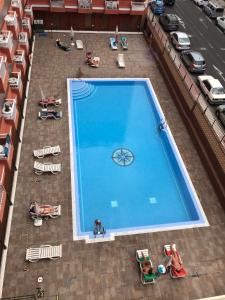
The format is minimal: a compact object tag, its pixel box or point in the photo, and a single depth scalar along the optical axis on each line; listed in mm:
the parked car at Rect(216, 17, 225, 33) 44369
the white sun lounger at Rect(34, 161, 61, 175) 23359
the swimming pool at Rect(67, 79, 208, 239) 22250
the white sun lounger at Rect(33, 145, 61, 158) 24433
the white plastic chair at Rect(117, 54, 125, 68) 35719
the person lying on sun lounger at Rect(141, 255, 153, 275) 18094
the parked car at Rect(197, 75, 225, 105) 28750
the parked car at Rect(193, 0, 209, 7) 50062
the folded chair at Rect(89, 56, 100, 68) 35156
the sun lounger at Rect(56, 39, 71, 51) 37338
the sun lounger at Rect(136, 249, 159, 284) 17969
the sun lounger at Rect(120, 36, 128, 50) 39044
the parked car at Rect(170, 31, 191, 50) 36438
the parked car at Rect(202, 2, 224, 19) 47344
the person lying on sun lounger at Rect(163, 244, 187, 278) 18547
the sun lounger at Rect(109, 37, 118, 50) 38825
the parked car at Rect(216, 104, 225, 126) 26047
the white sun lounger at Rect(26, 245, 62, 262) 18359
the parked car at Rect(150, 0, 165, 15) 43969
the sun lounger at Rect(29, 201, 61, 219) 20273
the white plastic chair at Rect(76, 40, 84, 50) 37969
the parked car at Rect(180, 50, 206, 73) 32594
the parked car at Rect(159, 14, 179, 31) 40031
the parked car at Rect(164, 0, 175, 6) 48466
